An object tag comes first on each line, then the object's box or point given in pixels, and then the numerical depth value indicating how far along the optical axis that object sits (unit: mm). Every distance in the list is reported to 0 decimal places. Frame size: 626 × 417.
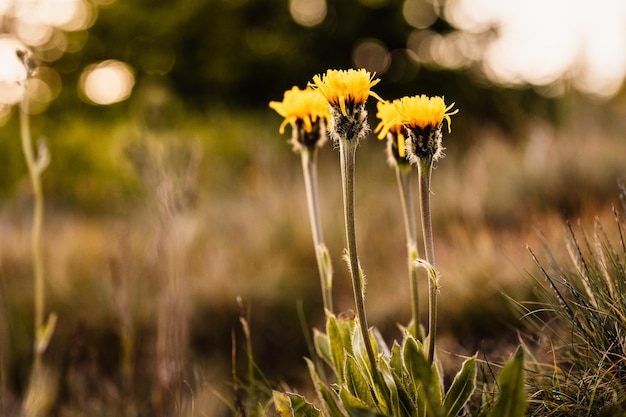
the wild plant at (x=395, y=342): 1007
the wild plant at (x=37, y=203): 1276
